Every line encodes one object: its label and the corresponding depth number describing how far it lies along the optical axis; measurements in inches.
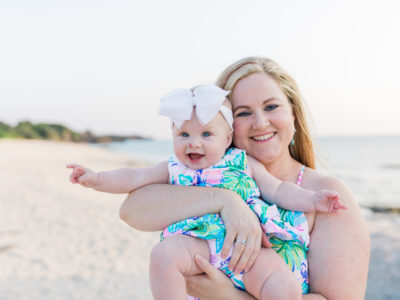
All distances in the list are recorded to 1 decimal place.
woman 82.2
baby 78.9
